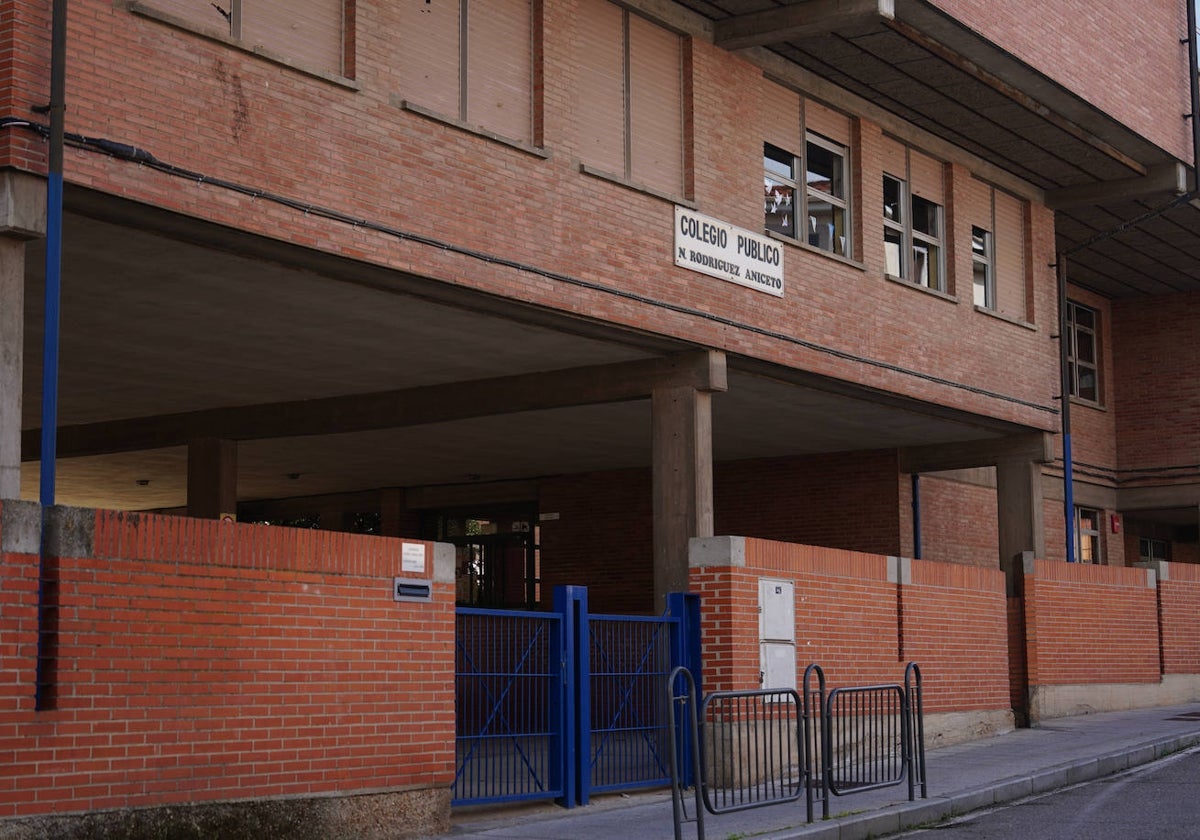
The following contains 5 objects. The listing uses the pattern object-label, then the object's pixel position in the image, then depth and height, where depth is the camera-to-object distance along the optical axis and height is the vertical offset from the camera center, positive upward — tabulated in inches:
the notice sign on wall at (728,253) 634.8 +131.9
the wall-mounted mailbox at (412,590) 441.4 -6.1
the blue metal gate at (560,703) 478.0 -44.2
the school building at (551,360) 394.6 +91.6
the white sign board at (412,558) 445.1 +3.1
